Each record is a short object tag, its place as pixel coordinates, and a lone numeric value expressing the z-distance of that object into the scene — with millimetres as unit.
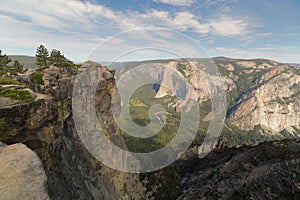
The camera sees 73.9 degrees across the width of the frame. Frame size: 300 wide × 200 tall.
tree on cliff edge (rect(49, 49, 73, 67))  57581
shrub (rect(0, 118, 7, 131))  14227
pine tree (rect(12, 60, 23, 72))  55219
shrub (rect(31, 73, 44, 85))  31408
